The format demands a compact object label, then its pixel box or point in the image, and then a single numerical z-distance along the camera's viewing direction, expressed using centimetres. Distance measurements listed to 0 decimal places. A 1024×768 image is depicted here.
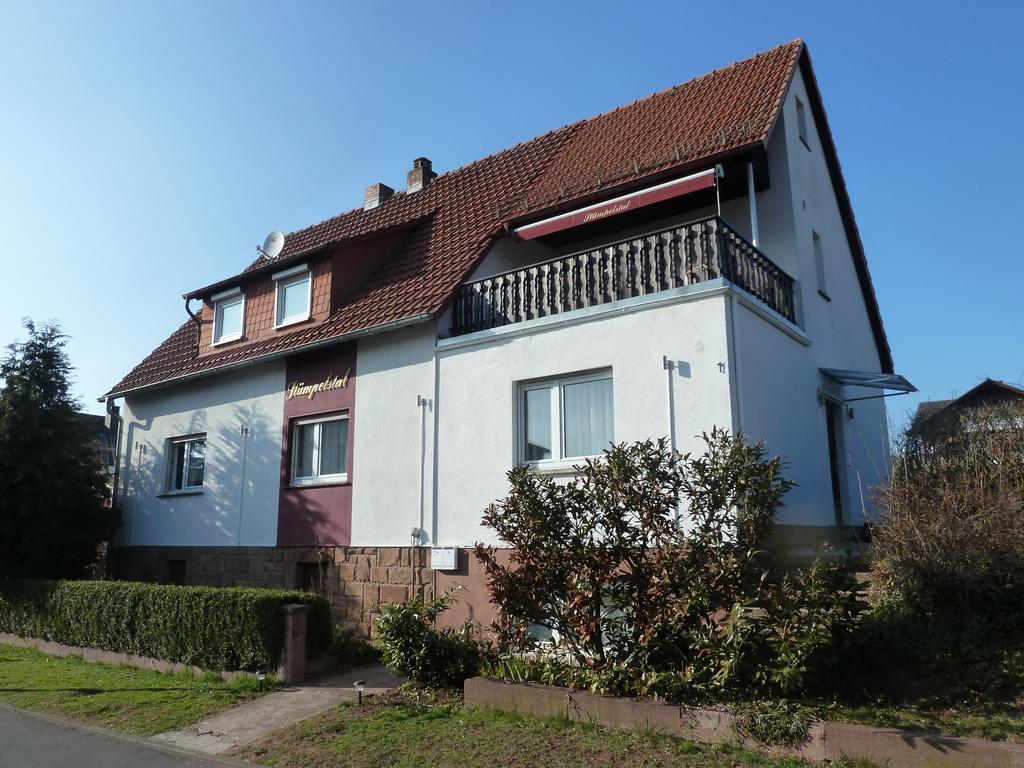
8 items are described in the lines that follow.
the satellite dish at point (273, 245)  1791
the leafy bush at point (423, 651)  927
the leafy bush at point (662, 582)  695
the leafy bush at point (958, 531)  752
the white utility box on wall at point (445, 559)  1126
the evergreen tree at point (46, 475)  1534
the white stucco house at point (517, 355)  1058
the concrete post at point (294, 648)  1021
